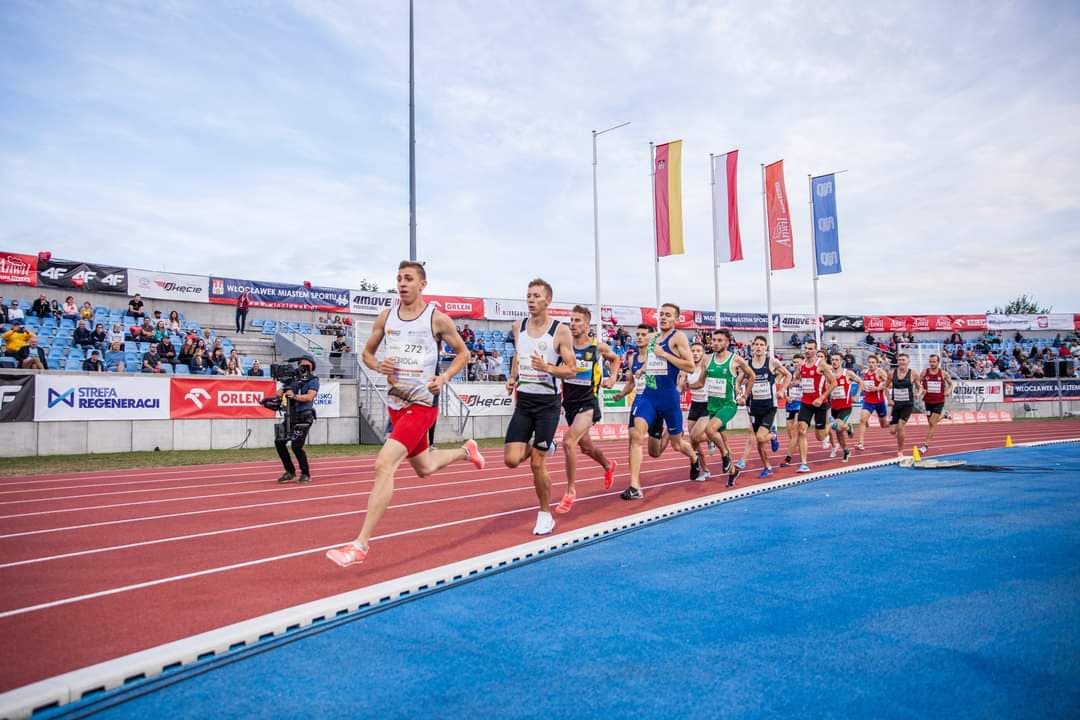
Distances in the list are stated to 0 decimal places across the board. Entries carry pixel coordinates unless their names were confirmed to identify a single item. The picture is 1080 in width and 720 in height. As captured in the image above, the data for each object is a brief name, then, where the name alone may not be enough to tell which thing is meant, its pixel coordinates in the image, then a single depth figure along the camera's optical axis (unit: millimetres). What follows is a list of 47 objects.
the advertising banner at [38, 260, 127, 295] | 26547
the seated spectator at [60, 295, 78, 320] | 22812
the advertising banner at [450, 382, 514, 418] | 22609
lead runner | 5098
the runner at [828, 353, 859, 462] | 13977
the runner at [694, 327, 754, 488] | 10148
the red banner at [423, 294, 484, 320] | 37844
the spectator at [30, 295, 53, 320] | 22781
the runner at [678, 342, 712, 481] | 10492
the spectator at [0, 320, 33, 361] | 17641
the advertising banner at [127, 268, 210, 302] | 29016
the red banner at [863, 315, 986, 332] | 50656
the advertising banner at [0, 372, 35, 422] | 15141
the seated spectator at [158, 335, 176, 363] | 19953
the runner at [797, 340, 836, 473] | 12406
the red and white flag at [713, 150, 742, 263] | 22966
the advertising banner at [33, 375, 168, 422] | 15609
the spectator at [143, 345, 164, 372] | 18772
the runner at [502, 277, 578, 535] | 6395
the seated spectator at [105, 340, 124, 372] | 20547
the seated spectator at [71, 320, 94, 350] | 20719
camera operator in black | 10859
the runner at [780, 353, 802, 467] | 12923
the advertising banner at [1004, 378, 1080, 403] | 34125
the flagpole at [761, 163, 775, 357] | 23500
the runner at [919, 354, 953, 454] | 14188
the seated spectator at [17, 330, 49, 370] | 16750
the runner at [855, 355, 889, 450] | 15359
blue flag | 22812
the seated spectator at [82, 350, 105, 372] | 17797
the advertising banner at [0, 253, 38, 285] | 25703
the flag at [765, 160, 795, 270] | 23016
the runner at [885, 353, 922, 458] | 13508
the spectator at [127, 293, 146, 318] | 23734
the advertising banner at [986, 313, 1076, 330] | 49625
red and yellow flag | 21594
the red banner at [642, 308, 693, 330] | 43094
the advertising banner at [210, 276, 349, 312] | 31156
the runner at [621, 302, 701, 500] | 8805
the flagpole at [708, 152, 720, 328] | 23344
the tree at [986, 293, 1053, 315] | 96125
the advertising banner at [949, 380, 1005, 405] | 33281
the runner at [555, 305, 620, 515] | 7375
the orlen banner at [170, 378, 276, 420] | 17594
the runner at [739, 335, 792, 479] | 11188
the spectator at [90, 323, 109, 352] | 20984
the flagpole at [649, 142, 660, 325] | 22094
